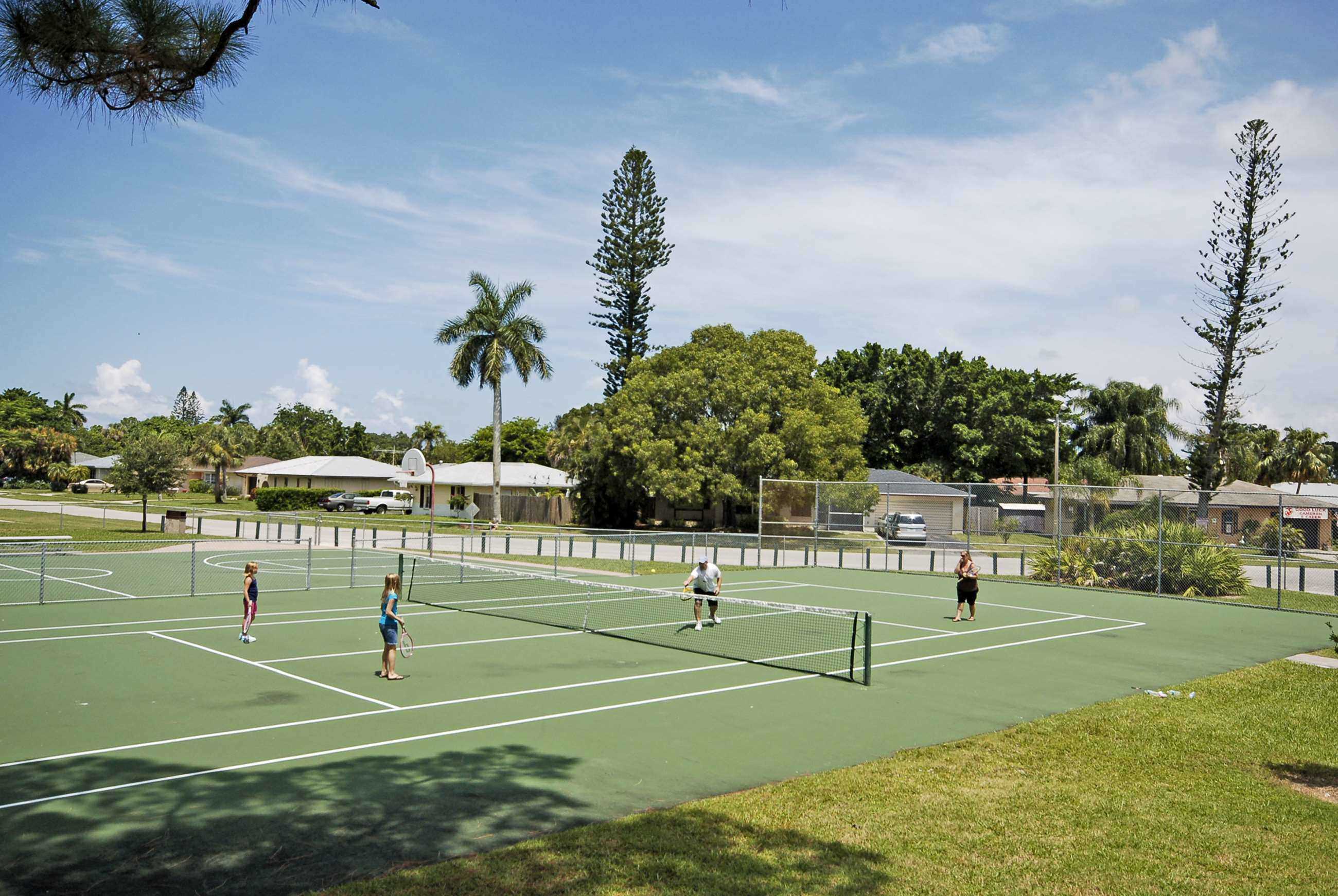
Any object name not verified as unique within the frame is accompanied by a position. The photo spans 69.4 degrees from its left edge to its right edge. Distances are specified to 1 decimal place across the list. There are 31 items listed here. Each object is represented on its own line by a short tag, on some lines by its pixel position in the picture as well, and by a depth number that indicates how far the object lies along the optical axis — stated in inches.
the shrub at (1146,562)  1138.7
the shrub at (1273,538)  1227.2
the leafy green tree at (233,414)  5162.4
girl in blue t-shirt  542.3
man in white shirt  774.5
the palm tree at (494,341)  2321.6
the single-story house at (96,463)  4360.2
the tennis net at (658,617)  654.5
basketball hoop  1482.5
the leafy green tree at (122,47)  295.6
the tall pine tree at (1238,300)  1571.1
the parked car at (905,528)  1628.9
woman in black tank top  840.9
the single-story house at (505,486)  2743.6
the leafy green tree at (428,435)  4822.8
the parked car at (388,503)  2871.6
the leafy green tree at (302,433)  4830.2
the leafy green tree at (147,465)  1705.2
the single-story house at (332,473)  3245.6
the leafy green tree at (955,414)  2805.1
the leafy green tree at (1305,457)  2851.9
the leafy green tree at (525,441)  3747.5
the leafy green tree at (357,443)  5177.2
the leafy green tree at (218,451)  3240.7
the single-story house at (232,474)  4037.9
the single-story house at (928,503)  1910.7
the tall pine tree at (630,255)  2645.2
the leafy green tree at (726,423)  1985.7
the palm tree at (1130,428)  2674.7
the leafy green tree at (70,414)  5236.2
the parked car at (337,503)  2819.9
